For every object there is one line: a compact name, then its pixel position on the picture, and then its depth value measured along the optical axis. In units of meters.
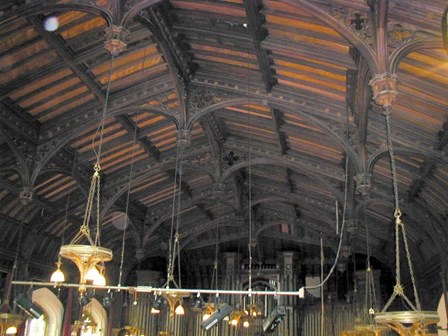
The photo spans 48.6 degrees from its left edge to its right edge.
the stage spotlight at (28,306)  10.33
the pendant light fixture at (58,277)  8.18
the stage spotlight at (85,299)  11.54
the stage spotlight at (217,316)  9.65
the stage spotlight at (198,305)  12.77
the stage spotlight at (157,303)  12.10
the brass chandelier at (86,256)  6.76
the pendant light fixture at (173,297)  10.41
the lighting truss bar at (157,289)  7.78
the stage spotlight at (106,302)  13.46
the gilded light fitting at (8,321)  11.20
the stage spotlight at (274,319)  10.23
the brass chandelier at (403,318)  5.98
